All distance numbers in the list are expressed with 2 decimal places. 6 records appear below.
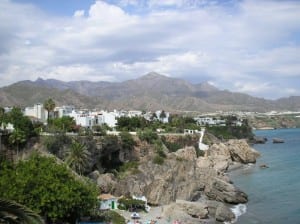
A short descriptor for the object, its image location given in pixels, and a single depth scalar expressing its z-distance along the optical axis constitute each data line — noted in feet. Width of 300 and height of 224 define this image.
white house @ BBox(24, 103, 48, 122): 239.39
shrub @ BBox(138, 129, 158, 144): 184.82
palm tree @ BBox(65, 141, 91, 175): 130.46
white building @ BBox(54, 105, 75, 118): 265.05
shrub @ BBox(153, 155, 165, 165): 157.88
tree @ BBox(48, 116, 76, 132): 181.50
